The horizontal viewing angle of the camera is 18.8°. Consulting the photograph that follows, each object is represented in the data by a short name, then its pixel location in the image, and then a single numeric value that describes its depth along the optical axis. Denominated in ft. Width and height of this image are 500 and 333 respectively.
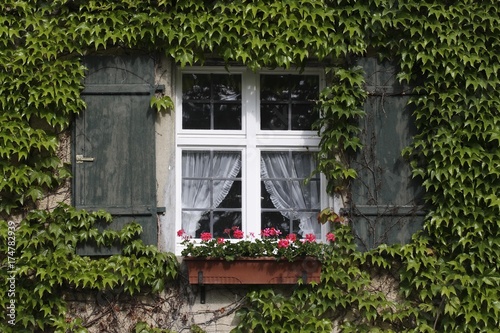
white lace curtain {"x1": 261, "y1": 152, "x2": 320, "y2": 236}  39.46
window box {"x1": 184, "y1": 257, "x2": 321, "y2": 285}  36.87
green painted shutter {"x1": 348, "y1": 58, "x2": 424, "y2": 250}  38.48
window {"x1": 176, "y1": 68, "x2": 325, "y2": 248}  39.22
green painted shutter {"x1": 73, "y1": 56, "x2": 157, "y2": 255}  37.81
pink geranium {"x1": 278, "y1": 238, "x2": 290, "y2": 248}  37.05
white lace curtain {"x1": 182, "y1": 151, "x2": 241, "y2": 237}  39.20
